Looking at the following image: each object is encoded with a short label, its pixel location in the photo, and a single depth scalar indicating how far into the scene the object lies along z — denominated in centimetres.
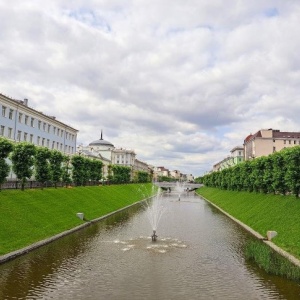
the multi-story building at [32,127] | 7477
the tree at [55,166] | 5556
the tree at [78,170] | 7094
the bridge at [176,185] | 17888
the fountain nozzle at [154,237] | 3117
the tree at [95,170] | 8206
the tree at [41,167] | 5012
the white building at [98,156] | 16919
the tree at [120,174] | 11492
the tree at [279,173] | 4456
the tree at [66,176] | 6154
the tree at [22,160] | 4366
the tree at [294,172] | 3888
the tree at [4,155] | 3662
